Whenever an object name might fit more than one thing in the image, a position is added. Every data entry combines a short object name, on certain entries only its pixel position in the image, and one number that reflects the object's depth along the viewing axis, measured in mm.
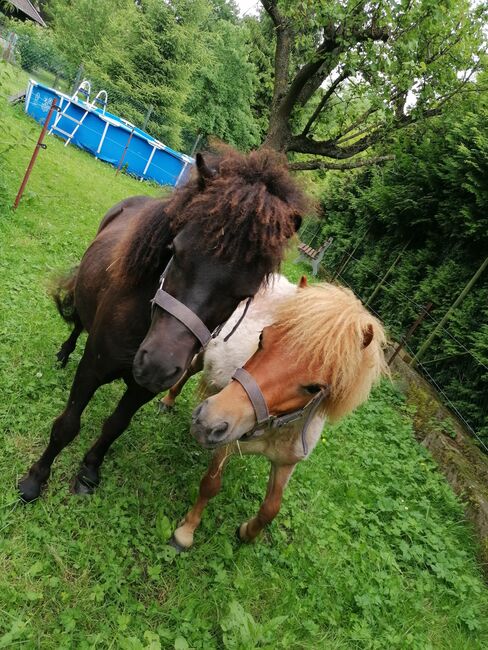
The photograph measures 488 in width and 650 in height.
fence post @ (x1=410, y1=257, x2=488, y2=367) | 6332
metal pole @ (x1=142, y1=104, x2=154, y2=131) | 19388
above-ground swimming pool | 14633
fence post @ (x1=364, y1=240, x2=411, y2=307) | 8820
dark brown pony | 1633
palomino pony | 1848
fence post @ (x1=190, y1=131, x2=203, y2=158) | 22409
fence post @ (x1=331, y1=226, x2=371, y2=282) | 11359
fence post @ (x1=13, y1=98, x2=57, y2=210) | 5461
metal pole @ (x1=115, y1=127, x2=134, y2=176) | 14805
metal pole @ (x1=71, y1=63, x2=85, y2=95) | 18272
